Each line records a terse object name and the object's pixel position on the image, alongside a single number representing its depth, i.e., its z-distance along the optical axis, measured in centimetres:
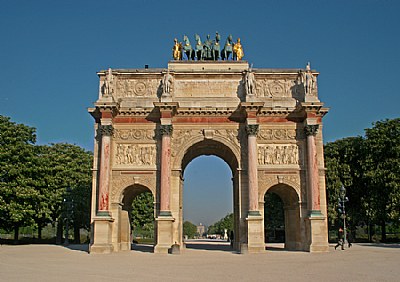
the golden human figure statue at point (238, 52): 3114
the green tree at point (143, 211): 5281
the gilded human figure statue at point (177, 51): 3117
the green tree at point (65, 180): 3644
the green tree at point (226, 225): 10879
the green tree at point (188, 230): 12820
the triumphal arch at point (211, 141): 2712
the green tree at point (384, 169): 3500
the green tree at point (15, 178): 3269
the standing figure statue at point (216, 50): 3116
